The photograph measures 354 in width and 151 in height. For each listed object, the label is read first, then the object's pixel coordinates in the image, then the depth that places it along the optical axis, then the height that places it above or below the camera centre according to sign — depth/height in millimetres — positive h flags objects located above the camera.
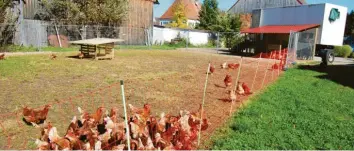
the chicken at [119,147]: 3515 -1286
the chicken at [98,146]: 3469 -1253
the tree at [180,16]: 47156 +4367
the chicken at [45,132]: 3697 -1195
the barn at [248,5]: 38094 +5538
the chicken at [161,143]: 3735 -1288
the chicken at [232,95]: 6645 -1164
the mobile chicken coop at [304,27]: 21703 +1522
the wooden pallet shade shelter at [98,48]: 14359 -363
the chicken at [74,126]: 3942 -1188
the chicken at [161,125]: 4059 -1152
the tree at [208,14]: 41978 +4298
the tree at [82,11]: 21766 +2242
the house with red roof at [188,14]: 57906 +5796
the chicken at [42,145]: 3518 -1280
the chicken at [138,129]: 3873 -1185
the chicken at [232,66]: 13129 -971
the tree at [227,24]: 35312 +2478
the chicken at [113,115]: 4445 -1143
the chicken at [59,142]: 3562 -1253
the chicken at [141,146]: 3578 -1276
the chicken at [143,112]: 4372 -1091
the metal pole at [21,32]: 19359 +384
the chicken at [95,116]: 4422 -1164
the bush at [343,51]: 28422 -315
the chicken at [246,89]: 7617 -1155
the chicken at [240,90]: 7520 -1165
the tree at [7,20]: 17906 +1161
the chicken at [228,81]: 8172 -1027
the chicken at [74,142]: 3639 -1275
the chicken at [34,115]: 4875 -1280
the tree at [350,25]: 39562 +3131
